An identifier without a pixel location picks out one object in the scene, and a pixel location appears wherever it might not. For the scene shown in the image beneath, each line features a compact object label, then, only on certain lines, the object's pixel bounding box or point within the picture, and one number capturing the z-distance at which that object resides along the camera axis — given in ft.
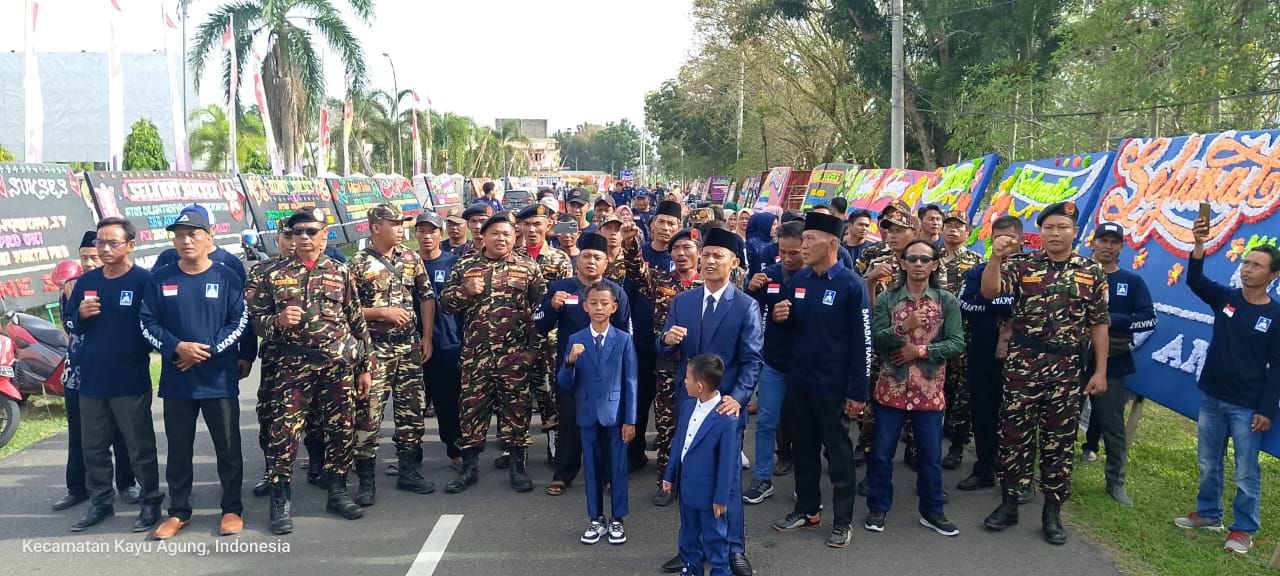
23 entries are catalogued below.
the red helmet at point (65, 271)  22.62
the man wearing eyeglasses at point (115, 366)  16.24
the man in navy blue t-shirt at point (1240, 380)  14.74
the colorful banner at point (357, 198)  71.46
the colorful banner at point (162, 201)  39.01
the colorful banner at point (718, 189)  126.11
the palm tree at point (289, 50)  74.95
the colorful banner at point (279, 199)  53.98
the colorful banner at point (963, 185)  33.19
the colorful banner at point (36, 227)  31.27
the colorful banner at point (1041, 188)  24.12
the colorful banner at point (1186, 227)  17.51
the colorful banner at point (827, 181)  62.18
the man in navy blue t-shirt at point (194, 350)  15.76
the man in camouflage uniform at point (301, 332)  16.39
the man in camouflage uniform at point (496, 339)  18.86
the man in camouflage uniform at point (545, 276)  20.11
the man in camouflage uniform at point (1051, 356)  15.66
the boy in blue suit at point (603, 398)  16.03
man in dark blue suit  14.73
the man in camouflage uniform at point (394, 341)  17.83
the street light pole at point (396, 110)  135.62
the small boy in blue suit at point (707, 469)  13.52
